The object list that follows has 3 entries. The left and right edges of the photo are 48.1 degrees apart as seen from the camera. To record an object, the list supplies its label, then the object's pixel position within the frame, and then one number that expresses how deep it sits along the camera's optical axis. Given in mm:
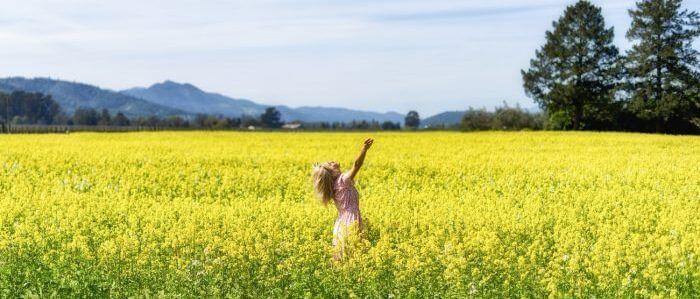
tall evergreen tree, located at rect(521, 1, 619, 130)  71250
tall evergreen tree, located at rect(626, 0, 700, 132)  66250
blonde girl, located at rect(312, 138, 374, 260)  10711
